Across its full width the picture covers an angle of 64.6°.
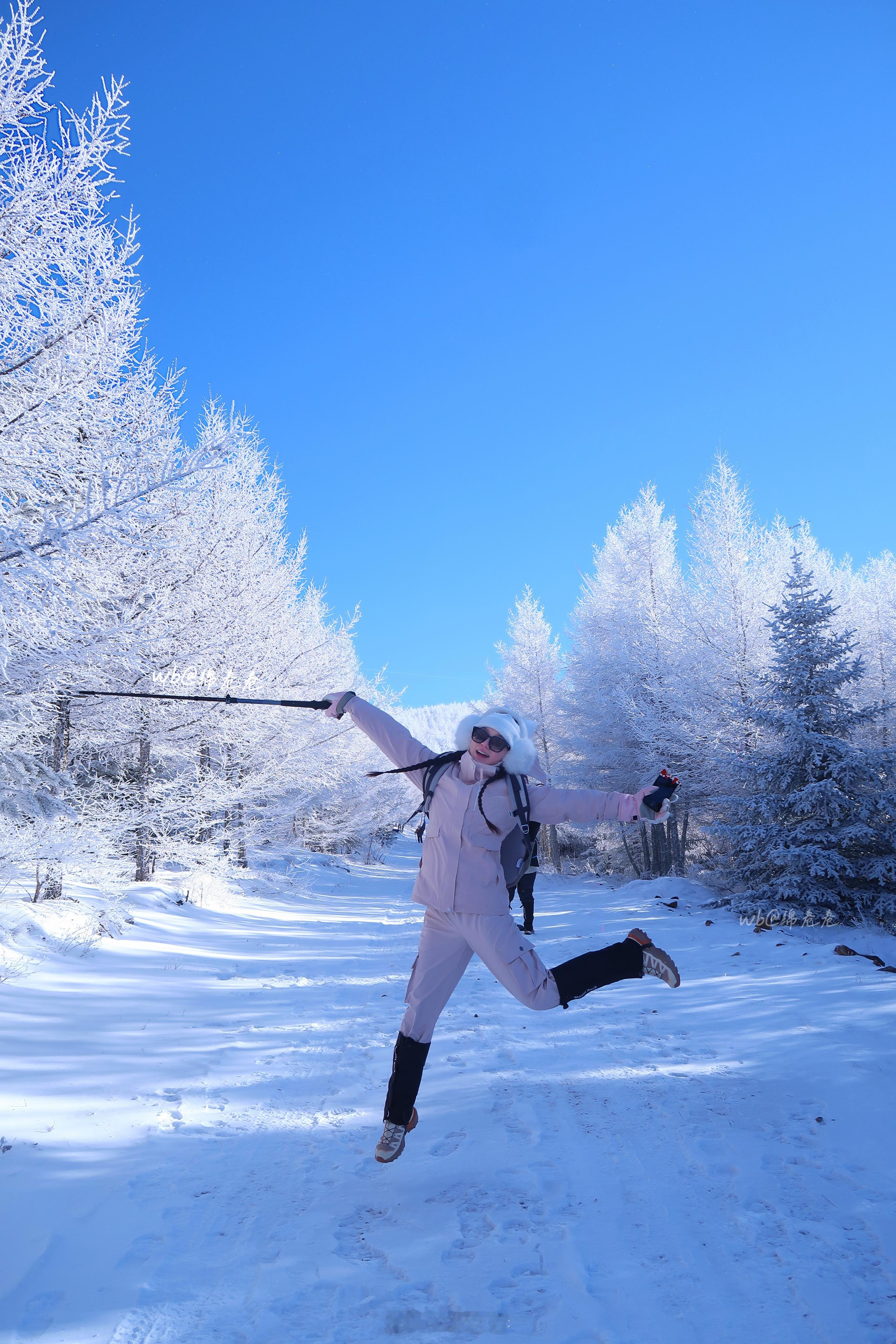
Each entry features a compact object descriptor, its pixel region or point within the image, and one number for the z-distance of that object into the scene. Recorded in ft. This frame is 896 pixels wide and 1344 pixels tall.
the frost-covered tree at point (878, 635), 62.54
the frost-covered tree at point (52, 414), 15.05
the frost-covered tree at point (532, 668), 81.61
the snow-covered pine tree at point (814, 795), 31.81
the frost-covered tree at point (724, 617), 46.19
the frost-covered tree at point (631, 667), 53.52
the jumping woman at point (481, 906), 10.48
